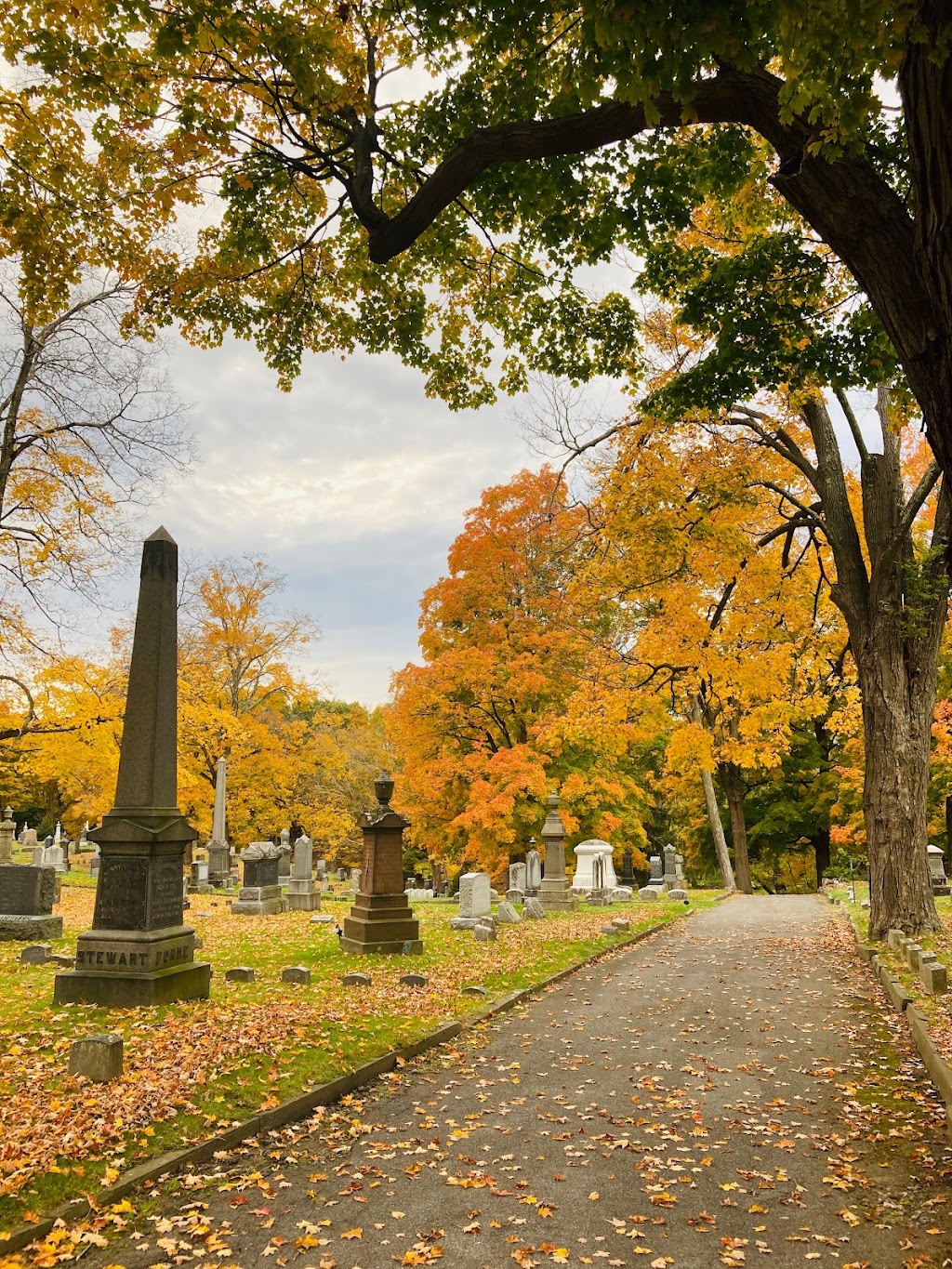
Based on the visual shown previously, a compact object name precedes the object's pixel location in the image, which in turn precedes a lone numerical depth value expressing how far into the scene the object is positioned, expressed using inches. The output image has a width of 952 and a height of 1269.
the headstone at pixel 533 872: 819.4
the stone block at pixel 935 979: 320.2
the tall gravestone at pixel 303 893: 729.0
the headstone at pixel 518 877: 853.8
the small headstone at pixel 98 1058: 209.8
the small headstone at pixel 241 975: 354.9
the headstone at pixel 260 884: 694.5
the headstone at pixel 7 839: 890.7
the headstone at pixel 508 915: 619.2
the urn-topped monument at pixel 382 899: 450.9
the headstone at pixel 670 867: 1092.6
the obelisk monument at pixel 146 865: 302.5
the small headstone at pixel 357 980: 358.9
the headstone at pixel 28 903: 471.8
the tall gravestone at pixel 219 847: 921.6
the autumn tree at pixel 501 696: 823.1
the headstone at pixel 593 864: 919.0
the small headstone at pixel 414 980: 368.5
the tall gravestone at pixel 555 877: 730.2
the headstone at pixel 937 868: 893.2
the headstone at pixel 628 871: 1152.4
